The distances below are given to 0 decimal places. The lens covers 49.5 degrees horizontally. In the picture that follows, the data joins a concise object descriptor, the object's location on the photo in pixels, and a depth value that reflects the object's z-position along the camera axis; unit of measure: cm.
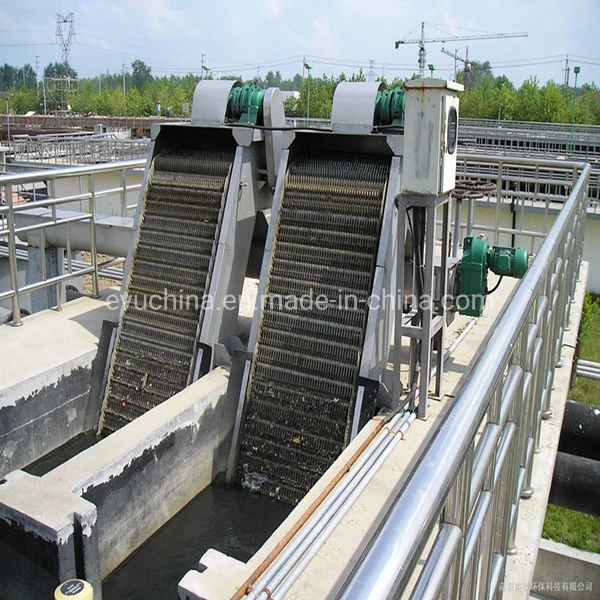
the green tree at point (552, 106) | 3738
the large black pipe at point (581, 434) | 446
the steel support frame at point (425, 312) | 414
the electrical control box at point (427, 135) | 394
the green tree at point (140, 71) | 12975
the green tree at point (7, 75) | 14275
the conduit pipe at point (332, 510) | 304
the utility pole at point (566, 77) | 5000
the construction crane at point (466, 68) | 6112
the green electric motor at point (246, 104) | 573
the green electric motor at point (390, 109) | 543
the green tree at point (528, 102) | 3916
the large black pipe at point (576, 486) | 403
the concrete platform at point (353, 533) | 296
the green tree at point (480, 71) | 11550
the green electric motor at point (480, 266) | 481
